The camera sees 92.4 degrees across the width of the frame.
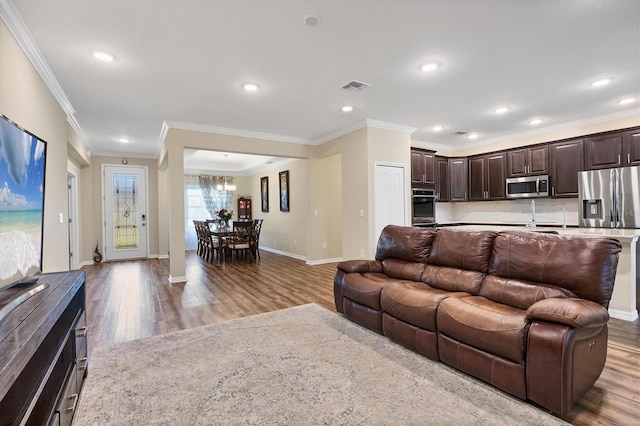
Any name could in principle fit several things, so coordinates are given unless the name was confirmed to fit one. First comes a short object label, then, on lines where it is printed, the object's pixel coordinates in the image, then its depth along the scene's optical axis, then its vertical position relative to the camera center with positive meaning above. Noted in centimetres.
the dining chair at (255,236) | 767 -45
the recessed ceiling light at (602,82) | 375 +162
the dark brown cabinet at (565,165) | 531 +83
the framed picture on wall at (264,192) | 973 +83
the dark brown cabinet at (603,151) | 484 +99
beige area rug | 182 -117
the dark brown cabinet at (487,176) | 646 +82
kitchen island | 325 -75
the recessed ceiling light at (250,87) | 375 +164
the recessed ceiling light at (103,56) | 298 +163
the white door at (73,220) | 639 +3
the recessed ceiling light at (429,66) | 330 +162
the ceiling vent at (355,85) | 374 +164
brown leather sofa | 176 -67
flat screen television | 167 +12
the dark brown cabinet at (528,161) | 577 +102
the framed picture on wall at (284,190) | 852 +77
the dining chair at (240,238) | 743 -49
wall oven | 616 +17
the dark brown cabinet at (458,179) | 709 +83
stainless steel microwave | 572 +51
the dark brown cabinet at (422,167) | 621 +99
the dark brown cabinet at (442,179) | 699 +83
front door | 775 +22
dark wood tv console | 106 -65
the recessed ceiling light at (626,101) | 443 +162
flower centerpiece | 829 +10
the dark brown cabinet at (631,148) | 466 +97
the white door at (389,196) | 548 +36
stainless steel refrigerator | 449 +22
